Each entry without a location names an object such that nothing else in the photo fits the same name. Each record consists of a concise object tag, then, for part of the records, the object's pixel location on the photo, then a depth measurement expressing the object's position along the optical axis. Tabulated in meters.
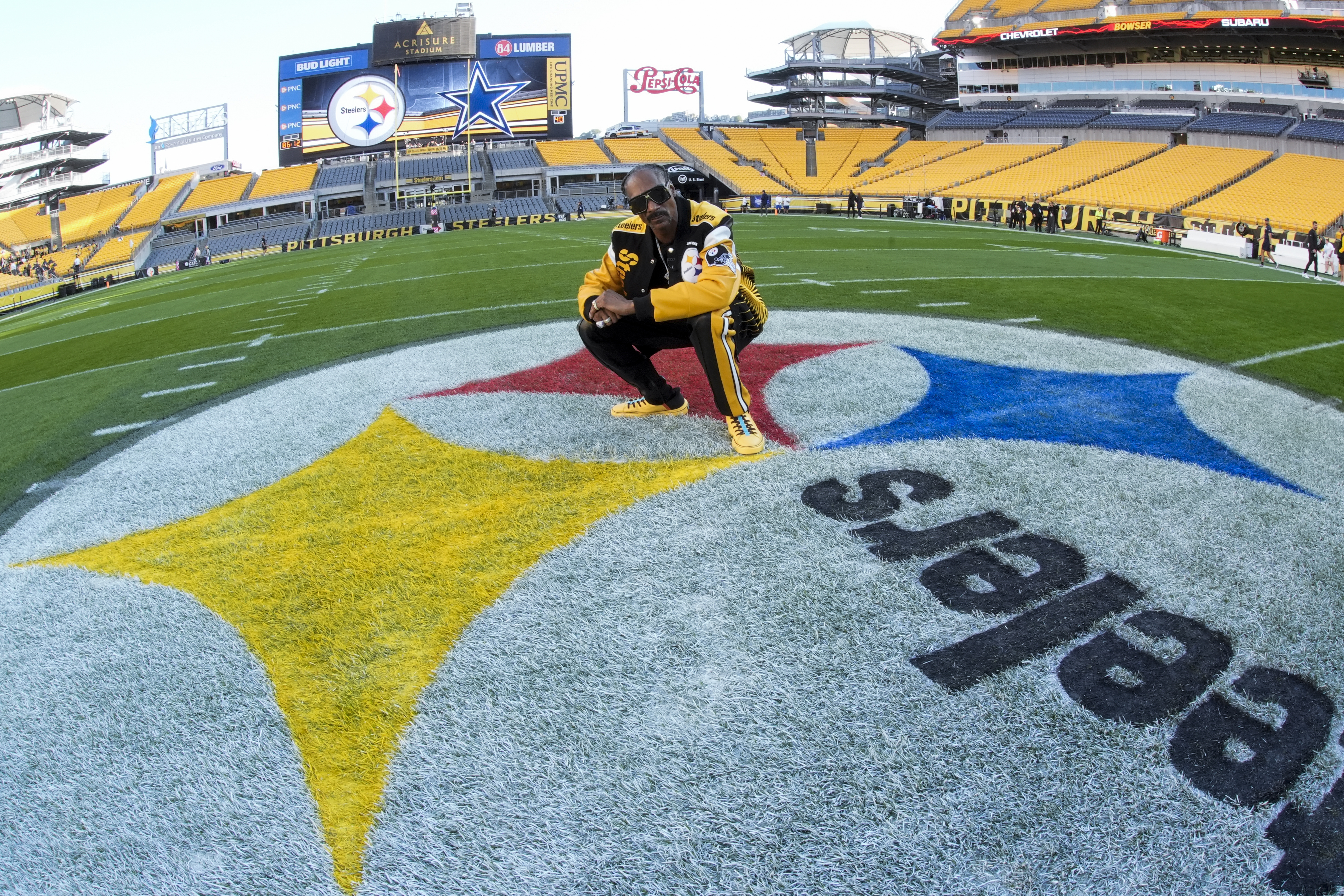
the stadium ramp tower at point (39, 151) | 62.25
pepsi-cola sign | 61.28
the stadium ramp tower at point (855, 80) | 57.72
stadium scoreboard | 48.44
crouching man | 4.02
